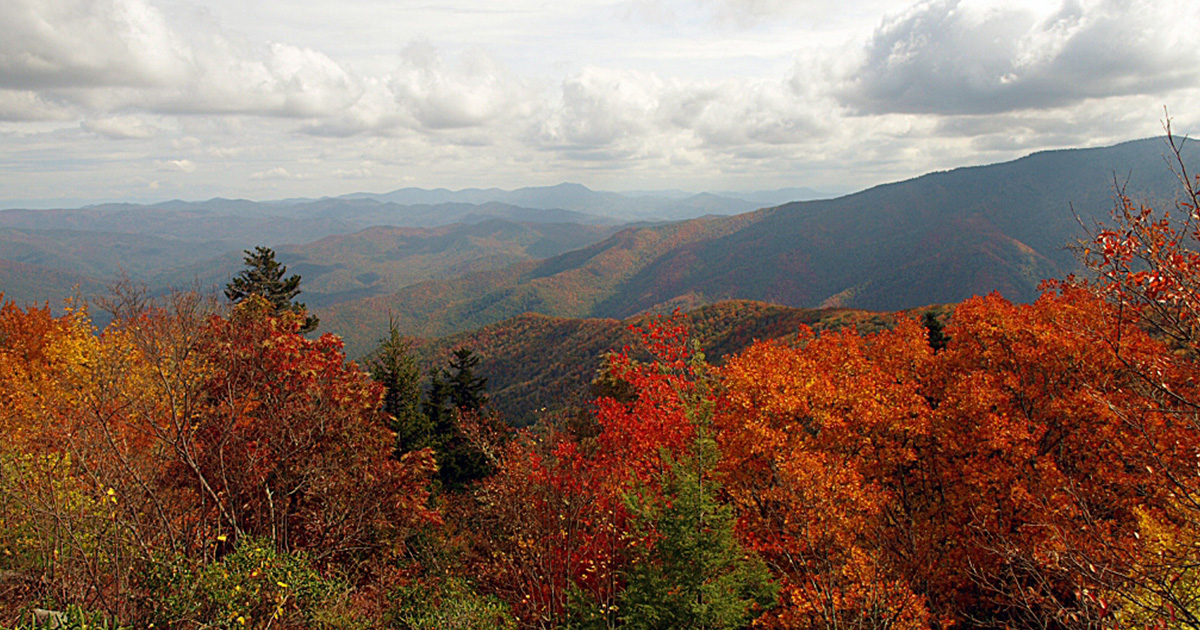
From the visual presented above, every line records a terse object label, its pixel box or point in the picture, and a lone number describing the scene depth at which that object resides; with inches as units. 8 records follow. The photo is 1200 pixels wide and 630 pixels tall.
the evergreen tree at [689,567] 550.3
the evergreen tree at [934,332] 1563.7
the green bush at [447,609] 556.1
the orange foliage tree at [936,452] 678.5
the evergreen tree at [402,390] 1432.1
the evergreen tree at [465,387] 1882.4
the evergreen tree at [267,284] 1496.4
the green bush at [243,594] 407.8
